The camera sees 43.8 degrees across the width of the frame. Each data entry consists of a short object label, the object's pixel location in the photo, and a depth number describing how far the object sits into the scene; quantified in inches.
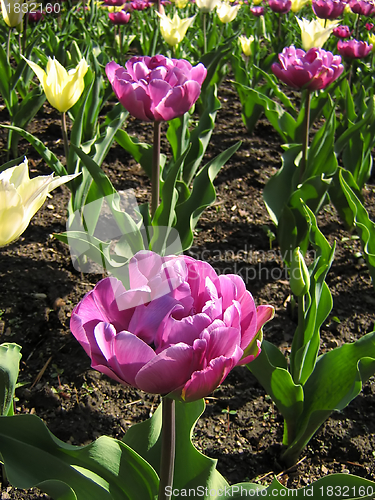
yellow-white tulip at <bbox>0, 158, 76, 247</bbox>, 32.1
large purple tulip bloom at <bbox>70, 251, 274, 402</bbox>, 21.6
